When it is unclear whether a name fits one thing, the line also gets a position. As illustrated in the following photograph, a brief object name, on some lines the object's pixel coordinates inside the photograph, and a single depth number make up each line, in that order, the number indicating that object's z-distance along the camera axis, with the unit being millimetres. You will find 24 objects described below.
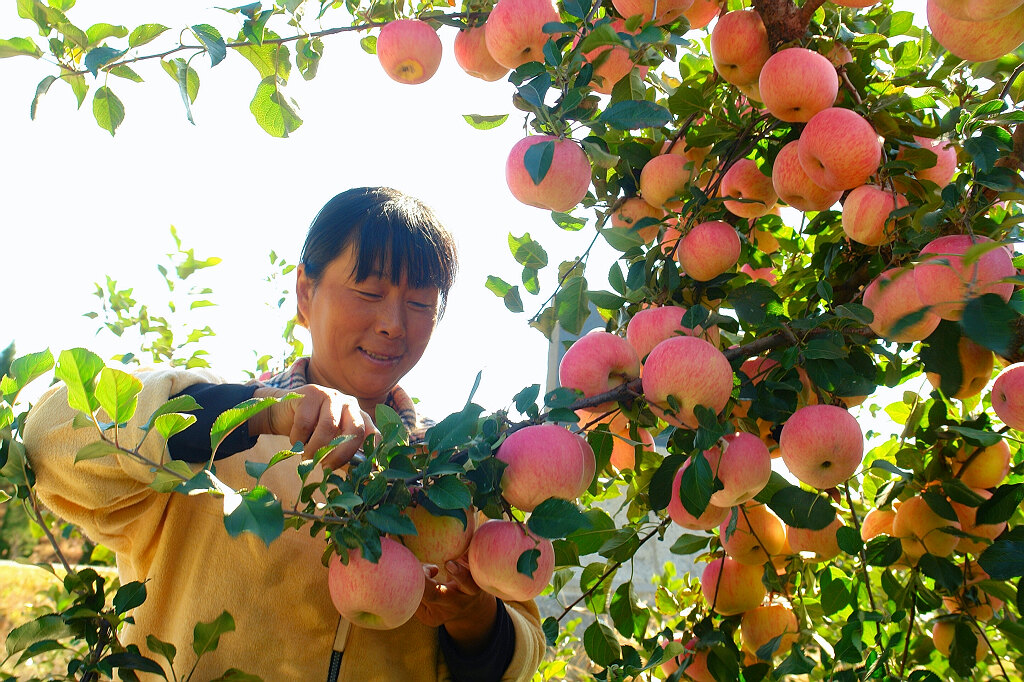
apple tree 824
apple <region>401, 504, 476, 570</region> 847
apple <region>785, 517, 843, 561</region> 1169
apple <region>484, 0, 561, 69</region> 975
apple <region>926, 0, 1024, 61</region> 863
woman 980
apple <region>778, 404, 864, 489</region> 928
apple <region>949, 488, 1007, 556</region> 1102
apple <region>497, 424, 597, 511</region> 829
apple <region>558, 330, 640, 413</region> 951
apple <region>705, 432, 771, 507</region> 890
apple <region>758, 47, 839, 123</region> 929
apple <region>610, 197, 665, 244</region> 1151
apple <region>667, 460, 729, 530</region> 967
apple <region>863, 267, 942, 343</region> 831
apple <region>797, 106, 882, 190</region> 911
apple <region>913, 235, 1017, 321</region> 786
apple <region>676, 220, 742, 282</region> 1023
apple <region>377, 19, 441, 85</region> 1146
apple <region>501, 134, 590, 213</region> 937
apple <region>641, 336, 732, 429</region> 849
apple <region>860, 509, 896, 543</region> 1253
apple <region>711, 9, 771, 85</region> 1005
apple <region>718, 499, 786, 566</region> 1183
